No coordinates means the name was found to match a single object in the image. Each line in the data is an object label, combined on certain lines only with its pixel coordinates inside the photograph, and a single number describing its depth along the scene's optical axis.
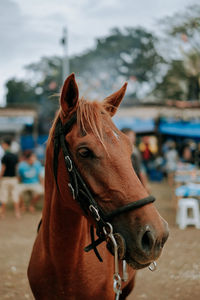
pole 15.48
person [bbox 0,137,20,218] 8.78
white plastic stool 7.17
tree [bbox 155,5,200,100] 22.16
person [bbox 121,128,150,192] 5.51
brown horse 1.63
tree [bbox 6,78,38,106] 41.53
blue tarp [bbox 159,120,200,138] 14.20
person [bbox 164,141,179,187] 14.02
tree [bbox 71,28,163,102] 38.38
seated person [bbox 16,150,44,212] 9.07
